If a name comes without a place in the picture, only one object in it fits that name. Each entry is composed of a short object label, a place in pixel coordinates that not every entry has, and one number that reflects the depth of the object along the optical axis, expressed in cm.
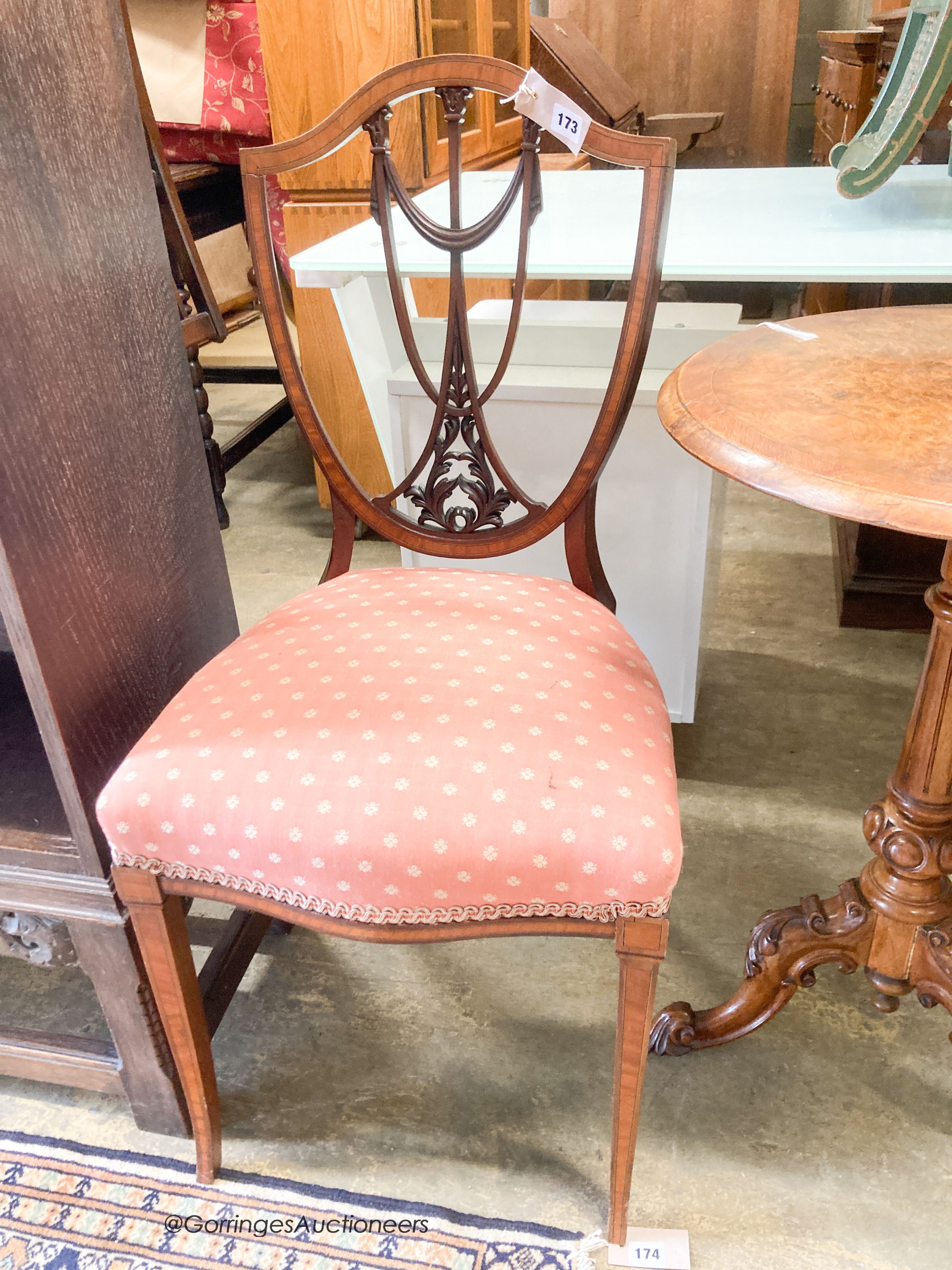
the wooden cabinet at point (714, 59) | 444
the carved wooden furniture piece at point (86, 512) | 83
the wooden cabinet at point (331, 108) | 202
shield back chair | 80
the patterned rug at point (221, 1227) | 99
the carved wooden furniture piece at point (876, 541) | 197
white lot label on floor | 97
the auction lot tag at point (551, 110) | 94
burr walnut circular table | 72
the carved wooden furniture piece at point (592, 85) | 366
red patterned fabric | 231
